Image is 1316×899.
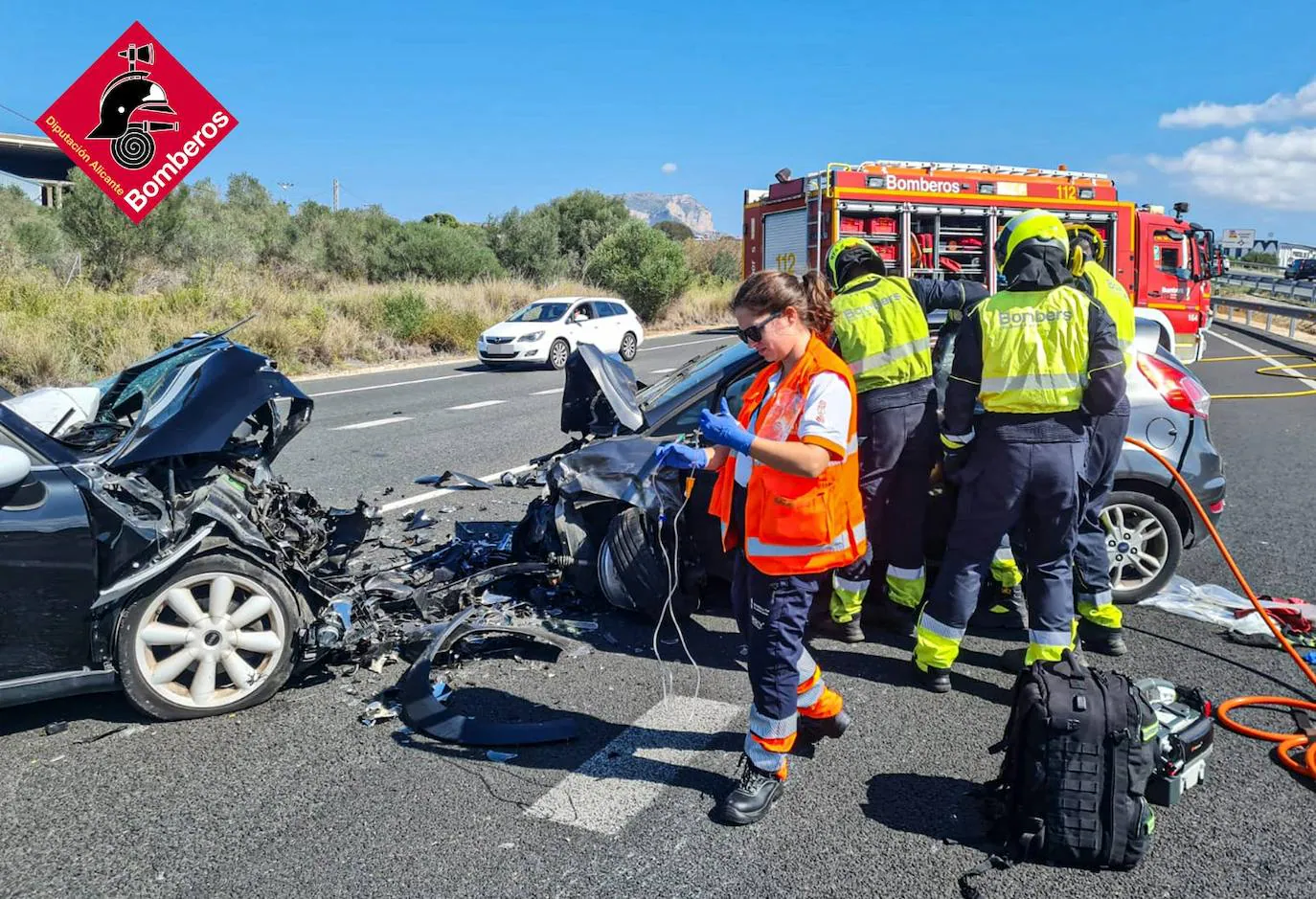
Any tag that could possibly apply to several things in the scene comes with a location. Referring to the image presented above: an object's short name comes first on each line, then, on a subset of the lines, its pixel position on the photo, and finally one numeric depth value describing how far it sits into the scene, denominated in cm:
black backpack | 281
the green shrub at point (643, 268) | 3284
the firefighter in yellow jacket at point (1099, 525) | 437
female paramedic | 293
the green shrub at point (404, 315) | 2228
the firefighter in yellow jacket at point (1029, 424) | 384
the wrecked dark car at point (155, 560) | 345
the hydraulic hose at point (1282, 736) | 338
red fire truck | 1708
